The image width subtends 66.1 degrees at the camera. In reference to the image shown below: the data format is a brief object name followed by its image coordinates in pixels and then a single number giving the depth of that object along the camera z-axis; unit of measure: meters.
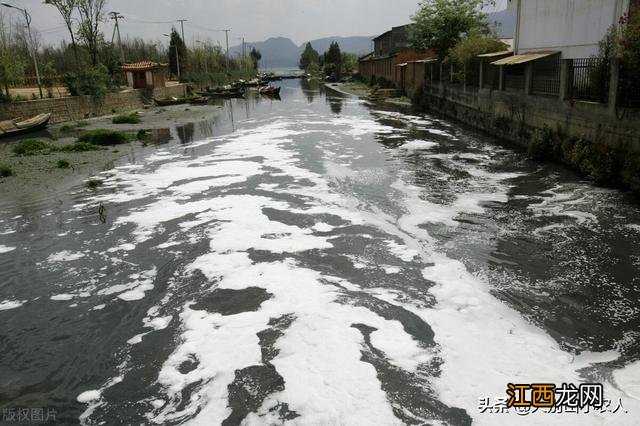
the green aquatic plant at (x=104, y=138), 21.56
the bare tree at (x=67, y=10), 41.81
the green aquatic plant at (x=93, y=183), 14.05
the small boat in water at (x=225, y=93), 52.69
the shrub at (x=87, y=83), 30.69
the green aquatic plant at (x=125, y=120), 29.28
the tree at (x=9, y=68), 26.42
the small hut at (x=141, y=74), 43.25
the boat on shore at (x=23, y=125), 23.95
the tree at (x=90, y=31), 43.61
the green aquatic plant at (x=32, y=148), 18.92
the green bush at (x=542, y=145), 15.80
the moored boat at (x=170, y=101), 40.72
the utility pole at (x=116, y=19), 49.78
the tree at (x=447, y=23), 35.47
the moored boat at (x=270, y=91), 54.44
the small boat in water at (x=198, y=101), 42.81
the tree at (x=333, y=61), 92.01
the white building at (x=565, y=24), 17.64
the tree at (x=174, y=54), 64.50
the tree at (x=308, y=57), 135.41
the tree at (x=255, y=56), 120.99
